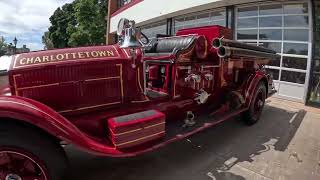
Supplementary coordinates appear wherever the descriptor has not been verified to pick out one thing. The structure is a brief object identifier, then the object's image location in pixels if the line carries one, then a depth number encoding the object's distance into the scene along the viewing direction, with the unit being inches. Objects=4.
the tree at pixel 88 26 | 1023.6
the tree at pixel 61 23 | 1640.0
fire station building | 344.2
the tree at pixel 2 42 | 2708.7
